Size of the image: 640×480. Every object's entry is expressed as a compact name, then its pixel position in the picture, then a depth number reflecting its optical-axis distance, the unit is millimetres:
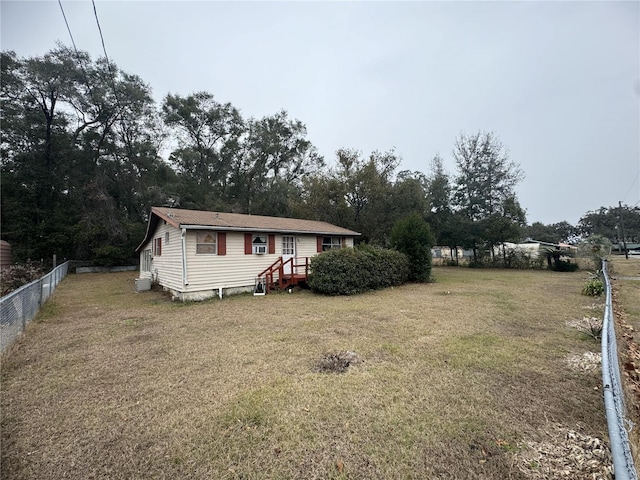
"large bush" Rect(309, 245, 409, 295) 10227
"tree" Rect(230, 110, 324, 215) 27781
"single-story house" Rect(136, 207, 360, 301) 9461
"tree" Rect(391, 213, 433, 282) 13227
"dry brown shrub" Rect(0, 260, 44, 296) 9022
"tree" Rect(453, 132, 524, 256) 23714
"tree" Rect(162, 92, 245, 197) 28344
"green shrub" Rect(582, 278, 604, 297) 9352
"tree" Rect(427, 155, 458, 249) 24906
